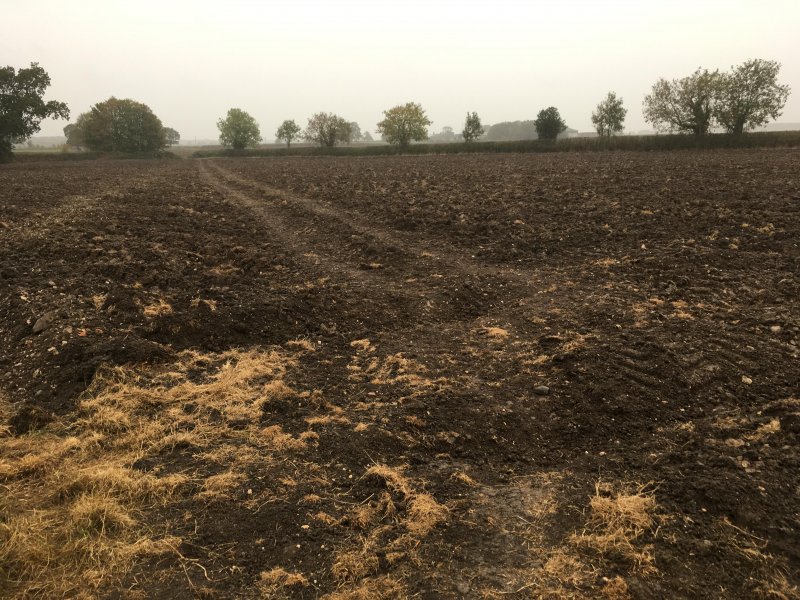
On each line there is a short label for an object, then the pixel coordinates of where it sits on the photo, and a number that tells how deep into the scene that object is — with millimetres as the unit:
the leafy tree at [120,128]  80188
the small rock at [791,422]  4801
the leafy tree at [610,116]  72000
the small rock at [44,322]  7262
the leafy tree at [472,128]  78000
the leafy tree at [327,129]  88375
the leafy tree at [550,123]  64500
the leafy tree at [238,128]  102125
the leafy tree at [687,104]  54962
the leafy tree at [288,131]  112500
